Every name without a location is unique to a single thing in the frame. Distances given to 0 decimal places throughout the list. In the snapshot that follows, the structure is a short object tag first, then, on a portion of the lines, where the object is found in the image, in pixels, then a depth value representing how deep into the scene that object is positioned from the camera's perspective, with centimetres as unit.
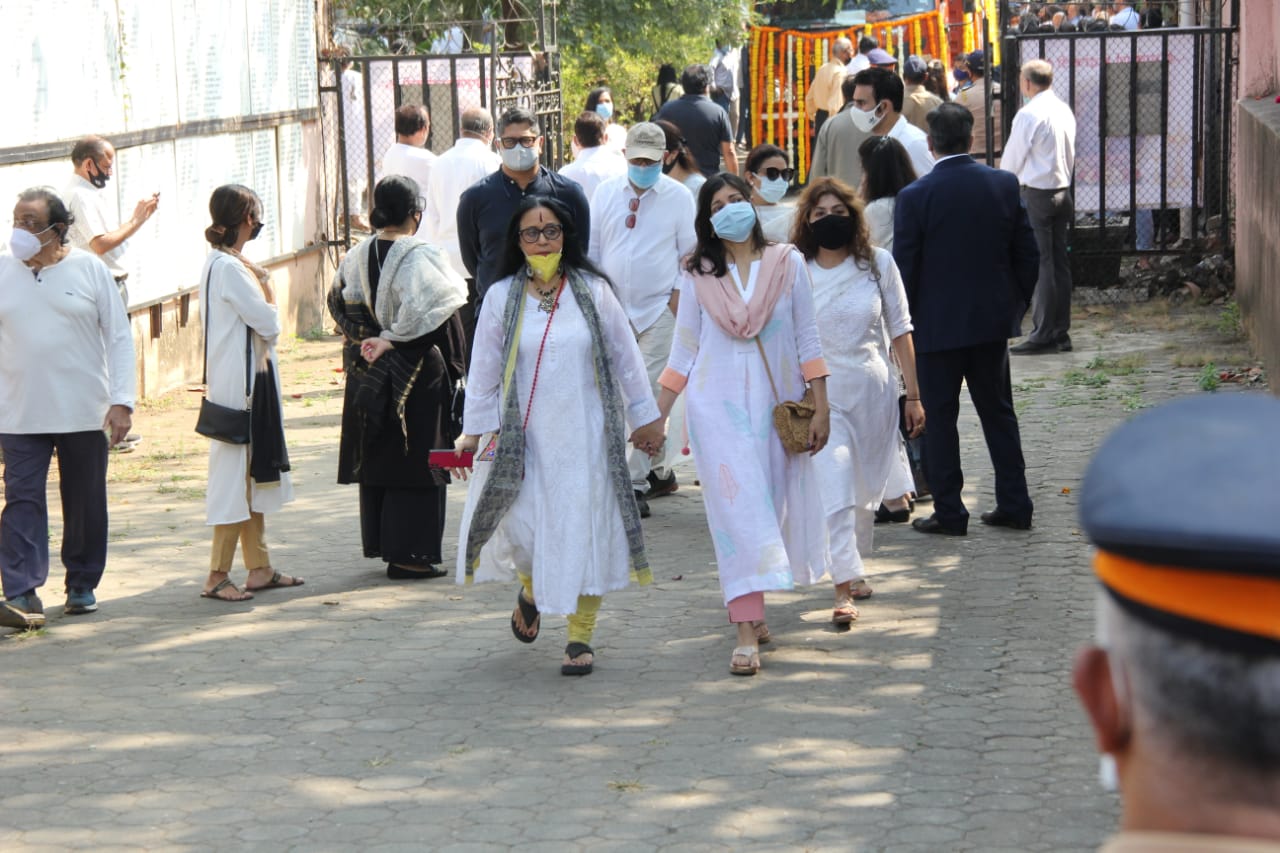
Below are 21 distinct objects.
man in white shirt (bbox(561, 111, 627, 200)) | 2169
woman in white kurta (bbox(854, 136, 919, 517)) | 1694
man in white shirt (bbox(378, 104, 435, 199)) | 2456
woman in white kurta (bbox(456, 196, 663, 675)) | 1255
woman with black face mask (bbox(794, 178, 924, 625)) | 1402
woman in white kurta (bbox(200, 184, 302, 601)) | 1499
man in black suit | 1609
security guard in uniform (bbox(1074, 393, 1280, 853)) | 247
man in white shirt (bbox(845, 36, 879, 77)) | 4028
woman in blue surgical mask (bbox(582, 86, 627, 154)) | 3039
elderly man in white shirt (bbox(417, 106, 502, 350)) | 2291
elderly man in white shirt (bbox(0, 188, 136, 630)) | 1430
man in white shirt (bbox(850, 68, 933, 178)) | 1958
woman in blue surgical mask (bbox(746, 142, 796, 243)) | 1639
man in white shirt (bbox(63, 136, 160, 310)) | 2042
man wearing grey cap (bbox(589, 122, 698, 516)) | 1800
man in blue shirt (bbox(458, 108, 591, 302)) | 1750
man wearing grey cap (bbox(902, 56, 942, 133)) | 2798
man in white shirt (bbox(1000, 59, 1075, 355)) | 2650
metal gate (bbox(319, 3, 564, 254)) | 3103
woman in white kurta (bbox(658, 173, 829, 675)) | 1245
